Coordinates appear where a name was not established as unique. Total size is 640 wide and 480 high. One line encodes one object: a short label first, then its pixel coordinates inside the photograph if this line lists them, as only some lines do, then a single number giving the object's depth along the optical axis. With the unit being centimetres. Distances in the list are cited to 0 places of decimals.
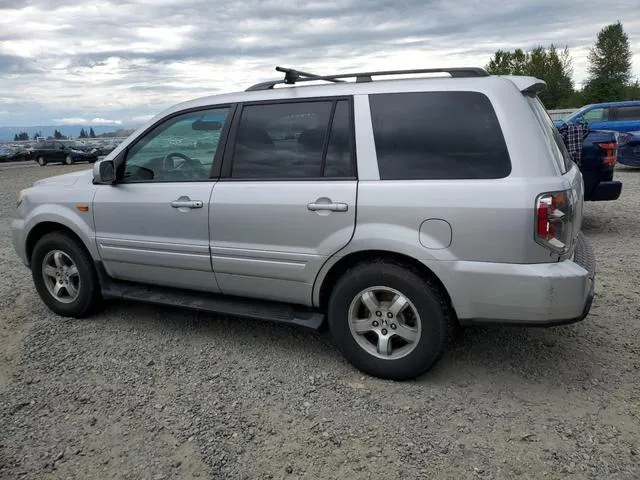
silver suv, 310
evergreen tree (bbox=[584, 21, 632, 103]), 7088
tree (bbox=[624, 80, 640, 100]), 6382
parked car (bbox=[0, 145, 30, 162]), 3797
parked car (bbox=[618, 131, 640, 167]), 1333
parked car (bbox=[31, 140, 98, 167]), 3428
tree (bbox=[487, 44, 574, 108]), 7869
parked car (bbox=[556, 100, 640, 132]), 1587
